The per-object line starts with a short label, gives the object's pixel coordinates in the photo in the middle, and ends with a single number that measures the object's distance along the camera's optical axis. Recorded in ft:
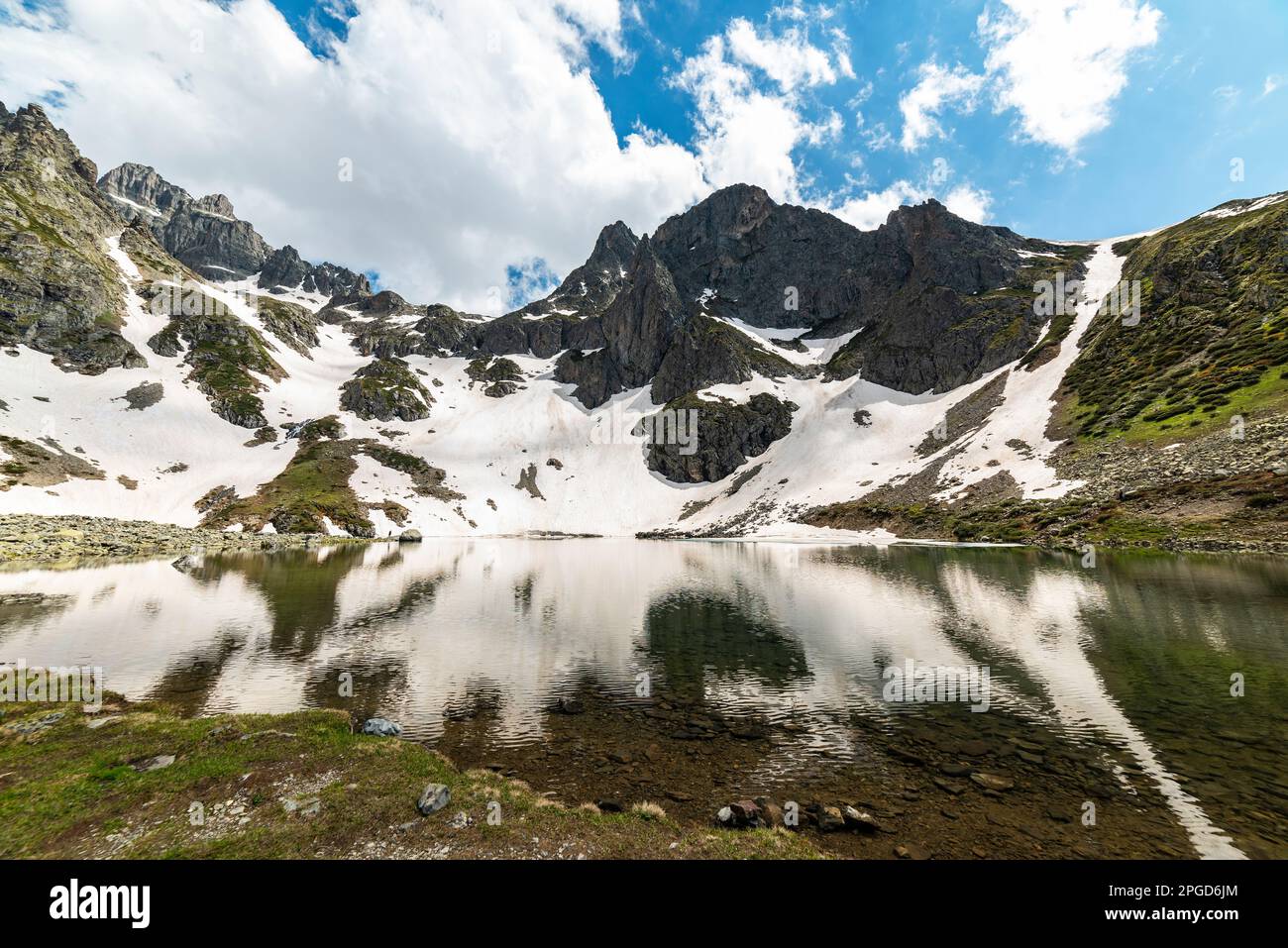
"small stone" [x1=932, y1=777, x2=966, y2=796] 42.80
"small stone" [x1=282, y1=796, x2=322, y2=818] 37.50
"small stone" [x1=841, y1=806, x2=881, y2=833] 37.52
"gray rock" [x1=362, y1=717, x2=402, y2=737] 53.52
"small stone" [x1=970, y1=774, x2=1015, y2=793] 43.42
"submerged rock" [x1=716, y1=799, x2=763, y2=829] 37.95
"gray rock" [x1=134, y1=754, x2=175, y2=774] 44.47
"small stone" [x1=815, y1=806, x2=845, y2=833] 37.50
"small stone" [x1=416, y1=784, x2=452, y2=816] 37.50
